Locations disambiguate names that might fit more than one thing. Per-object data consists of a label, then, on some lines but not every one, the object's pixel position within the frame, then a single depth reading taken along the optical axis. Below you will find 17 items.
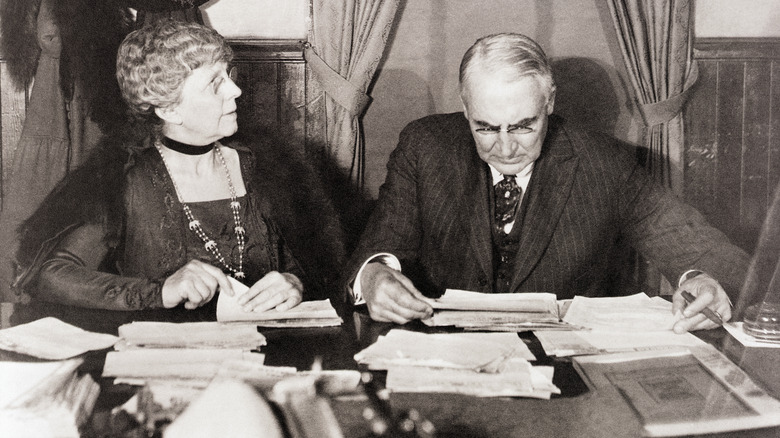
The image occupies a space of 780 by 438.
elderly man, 2.18
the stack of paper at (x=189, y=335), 1.57
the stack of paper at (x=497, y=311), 1.69
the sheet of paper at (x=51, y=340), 1.56
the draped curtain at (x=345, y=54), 3.71
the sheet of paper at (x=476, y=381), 1.29
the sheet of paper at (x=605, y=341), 1.54
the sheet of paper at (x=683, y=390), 1.16
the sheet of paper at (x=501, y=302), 1.79
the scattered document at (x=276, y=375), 1.33
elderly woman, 2.37
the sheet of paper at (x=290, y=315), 1.78
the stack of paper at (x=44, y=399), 1.21
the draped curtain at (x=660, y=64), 3.83
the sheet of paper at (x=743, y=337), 1.62
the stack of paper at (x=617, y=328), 1.56
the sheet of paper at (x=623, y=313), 1.72
